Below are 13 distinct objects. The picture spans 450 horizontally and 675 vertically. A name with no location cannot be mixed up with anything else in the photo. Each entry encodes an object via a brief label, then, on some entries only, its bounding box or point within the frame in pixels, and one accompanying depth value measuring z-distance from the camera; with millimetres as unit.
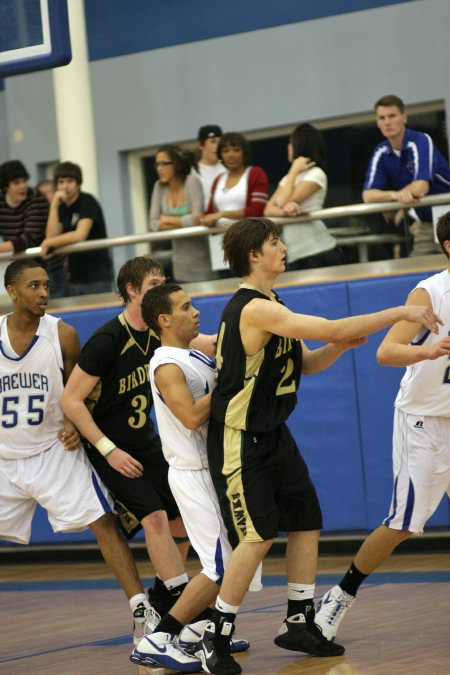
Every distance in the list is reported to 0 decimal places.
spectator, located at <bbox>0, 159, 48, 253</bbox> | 15717
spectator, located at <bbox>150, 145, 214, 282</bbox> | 14511
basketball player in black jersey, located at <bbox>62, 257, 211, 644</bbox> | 9712
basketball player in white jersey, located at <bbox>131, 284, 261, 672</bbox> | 8660
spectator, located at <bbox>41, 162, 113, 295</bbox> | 15268
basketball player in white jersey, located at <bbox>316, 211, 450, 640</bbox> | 8846
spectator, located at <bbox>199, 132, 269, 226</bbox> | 14165
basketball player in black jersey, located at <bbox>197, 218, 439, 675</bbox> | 8359
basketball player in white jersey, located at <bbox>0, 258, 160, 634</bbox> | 10129
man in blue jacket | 13164
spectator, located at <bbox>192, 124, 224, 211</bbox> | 15961
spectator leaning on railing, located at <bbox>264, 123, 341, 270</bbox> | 13805
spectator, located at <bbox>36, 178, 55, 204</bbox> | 19605
